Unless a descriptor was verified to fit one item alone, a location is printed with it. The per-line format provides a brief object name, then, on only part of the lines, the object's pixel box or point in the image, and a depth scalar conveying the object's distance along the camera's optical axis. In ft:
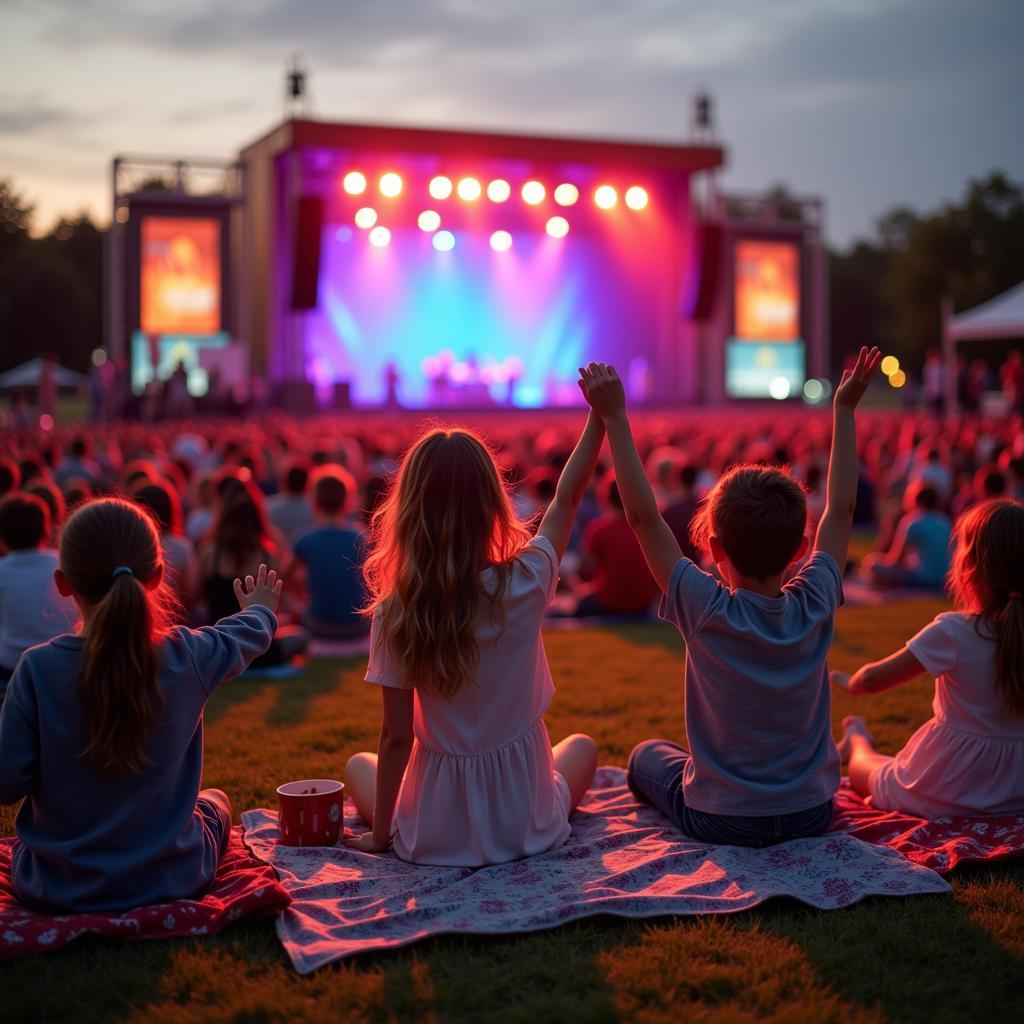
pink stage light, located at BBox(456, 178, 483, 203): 68.59
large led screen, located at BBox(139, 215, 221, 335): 66.90
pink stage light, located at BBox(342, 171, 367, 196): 66.44
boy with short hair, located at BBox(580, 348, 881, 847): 8.57
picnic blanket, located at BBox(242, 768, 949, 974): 7.78
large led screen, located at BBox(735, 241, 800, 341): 78.79
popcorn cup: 9.39
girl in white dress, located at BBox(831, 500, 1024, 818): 9.13
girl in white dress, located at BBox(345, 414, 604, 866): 8.27
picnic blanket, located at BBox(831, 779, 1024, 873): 8.91
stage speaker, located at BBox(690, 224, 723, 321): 73.15
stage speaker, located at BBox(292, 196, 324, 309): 63.31
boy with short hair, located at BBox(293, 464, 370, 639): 18.56
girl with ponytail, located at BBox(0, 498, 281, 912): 7.45
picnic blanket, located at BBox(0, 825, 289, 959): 7.48
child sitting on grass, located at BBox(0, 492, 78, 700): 13.51
